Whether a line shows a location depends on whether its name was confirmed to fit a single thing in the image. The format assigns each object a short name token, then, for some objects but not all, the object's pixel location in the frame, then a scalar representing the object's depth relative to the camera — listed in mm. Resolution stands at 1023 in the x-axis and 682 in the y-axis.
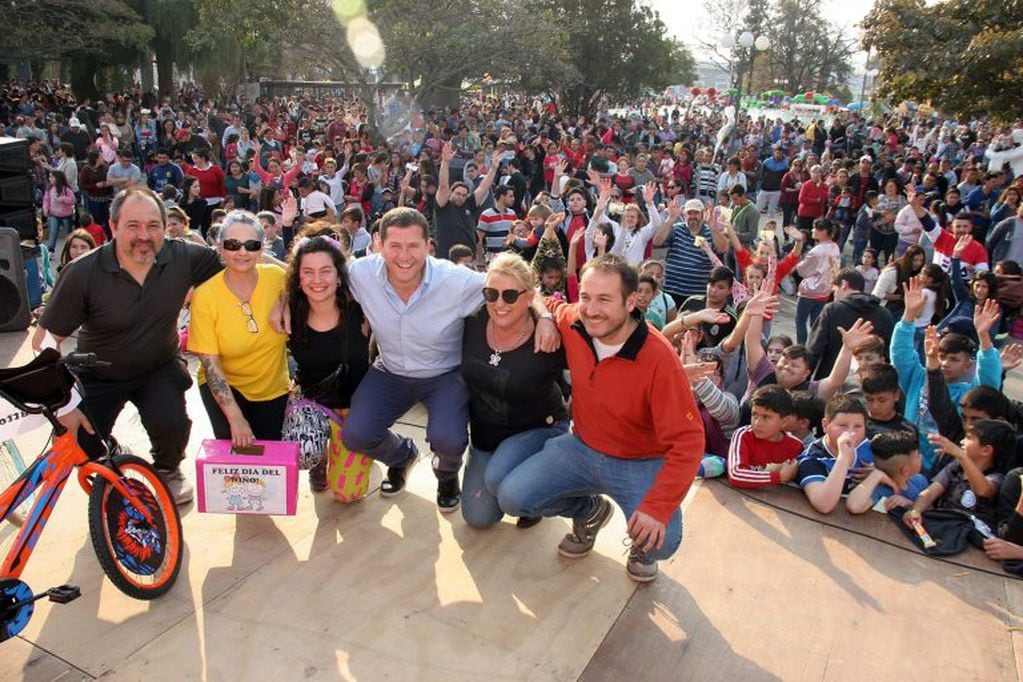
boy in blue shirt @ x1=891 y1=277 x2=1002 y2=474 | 4922
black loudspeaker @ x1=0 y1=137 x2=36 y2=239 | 7621
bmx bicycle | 2953
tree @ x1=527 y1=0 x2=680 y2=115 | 31906
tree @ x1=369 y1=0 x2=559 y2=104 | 20719
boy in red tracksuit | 4328
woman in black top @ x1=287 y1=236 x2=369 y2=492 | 3920
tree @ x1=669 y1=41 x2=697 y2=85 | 59606
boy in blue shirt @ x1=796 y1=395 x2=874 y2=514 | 4070
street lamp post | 20234
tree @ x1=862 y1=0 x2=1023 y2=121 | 11617
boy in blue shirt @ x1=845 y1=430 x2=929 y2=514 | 4168
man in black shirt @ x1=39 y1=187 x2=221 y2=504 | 3889
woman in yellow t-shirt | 3889
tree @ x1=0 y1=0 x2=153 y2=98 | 23219
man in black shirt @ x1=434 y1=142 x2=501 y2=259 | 9055
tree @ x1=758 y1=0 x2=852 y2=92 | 48375
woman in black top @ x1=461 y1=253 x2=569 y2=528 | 3646
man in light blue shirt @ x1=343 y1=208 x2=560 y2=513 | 3918
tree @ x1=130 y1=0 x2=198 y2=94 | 28594
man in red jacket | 3215
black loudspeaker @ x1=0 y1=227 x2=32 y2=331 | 7078
